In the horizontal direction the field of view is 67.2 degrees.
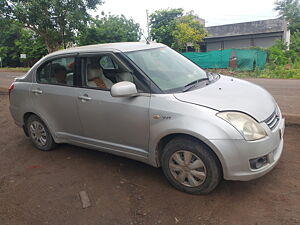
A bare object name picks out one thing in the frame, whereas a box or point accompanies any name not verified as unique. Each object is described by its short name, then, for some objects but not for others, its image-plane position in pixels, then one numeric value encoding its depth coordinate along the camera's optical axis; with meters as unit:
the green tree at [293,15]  23.57
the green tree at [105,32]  19.28
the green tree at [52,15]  15.99
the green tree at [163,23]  21.71
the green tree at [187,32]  20.41
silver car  2.27
